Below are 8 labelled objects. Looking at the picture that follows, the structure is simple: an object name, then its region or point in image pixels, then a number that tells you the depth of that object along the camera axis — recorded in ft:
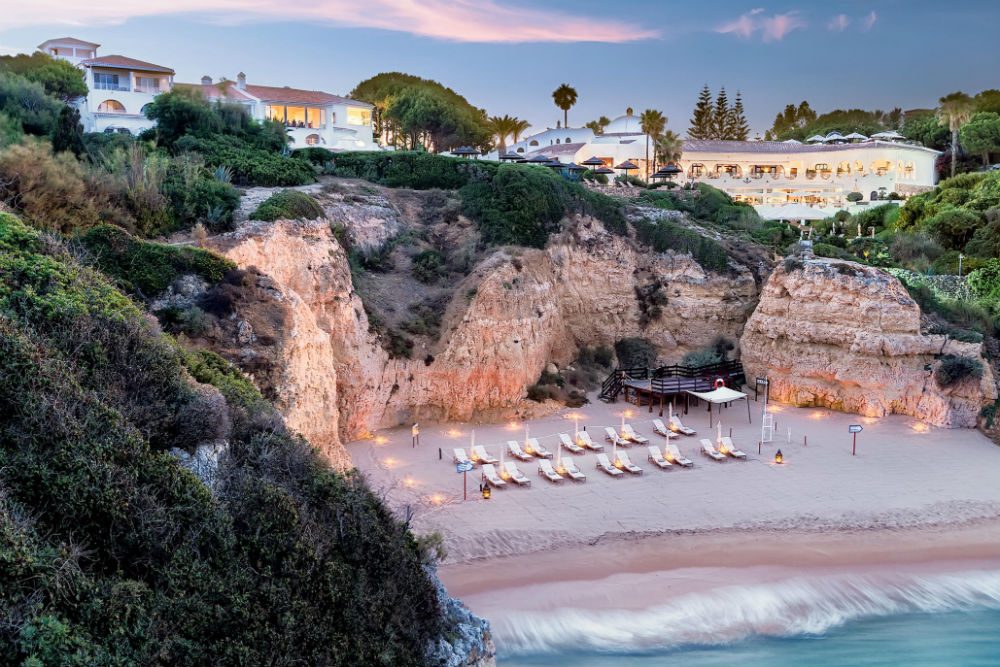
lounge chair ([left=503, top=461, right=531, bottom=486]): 78.18
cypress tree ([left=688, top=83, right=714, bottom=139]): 314.76
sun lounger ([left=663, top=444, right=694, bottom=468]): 83.97
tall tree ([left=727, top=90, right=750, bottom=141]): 318.26
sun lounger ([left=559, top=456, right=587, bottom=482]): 79.56
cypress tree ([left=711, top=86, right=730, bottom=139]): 313.44
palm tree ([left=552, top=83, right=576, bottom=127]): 282.15
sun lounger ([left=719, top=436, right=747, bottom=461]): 86.22
